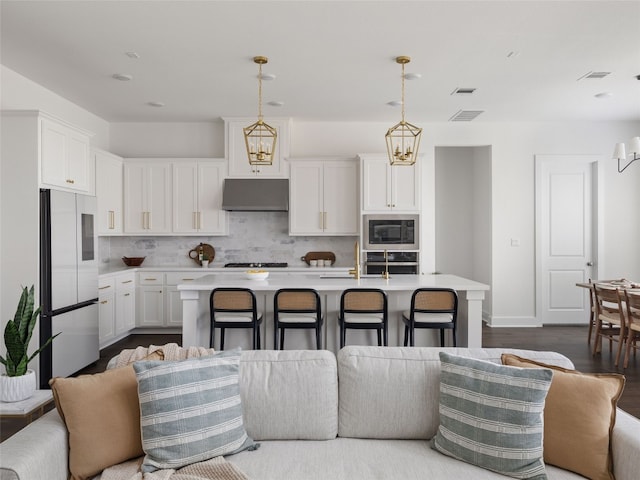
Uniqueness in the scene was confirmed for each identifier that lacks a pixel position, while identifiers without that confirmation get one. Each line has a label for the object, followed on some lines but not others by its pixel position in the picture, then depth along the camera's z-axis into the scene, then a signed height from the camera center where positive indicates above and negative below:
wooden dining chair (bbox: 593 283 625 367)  4.73 -0.84
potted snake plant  2.44 -0.66
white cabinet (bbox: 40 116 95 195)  4.07 +0.78
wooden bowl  6.50 -0.31
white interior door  6.95 -0.15
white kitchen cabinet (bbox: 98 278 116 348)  5.36 -0.86
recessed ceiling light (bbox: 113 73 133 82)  4.67 +1.65
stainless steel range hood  6.37 +0.61
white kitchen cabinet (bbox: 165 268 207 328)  6.31 -0.82
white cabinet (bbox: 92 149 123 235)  5.84 +0.62
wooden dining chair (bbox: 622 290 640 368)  4.48 -0.78
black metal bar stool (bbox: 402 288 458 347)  3.92 -0.59
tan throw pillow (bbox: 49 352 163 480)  1.75 -0.70
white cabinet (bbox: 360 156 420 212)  6.33 +0.70
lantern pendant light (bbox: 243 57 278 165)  4.11 +1.00
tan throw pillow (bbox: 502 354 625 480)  1.72 -0.71
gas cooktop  6.59 -0.38
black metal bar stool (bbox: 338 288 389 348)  3.94 -0.59
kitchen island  4.08 -0.65
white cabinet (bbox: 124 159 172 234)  6.52 +0.60
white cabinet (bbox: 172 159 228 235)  6.52 +0.60
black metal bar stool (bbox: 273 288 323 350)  3.95 -0.60
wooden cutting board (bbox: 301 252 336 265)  6.83 -0.27
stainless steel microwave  6.33 +0.08
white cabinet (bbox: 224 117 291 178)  6.46 +1.24
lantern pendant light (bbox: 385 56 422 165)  4.08 +0.78
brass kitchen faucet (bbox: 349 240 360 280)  4.54 -0.33
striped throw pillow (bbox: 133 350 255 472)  1.76 -0.69
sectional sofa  1.74 -0.77
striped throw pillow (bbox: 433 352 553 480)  1.72 -0.70
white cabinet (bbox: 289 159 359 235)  6.51 +0.57
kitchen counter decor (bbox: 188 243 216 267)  6.77 -0.20
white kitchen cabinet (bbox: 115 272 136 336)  5.82 -0.83
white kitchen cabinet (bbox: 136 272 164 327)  6.33 -0.85
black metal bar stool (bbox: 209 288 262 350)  3.93 -0.58
